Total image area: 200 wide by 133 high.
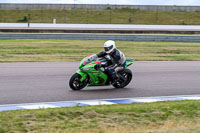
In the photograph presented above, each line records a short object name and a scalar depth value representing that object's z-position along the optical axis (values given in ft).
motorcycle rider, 62.28
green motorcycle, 61.82
